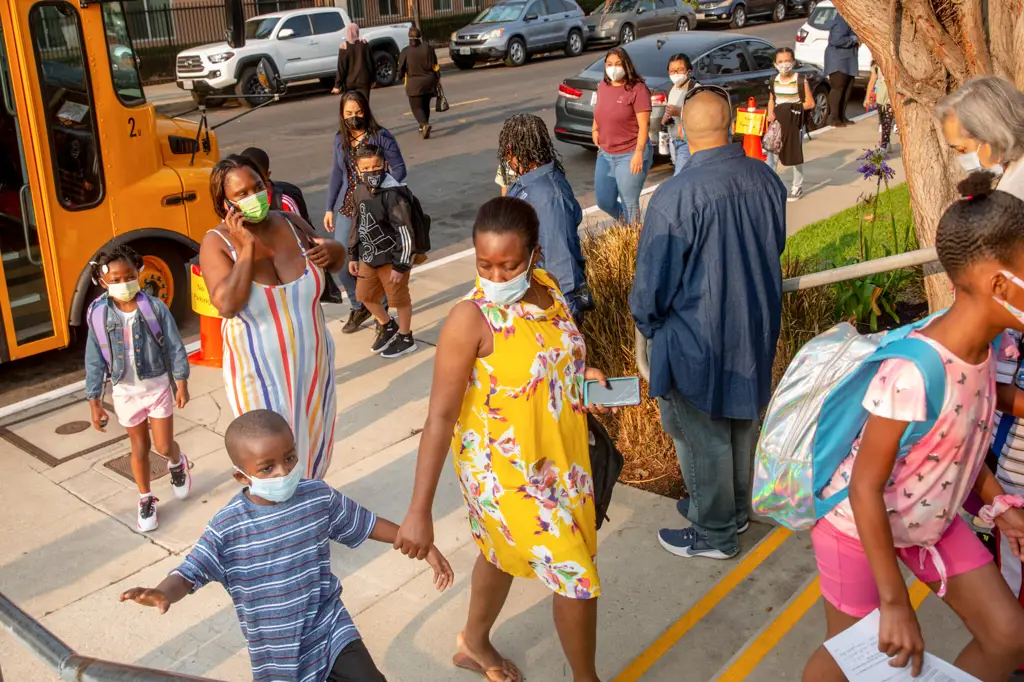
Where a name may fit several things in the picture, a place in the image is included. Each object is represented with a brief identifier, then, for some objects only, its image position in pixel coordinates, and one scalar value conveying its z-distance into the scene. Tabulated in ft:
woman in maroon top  31.53
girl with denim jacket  16.74
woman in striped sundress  13.84
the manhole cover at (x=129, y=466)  19.62
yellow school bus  22.91
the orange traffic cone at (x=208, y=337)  23.02
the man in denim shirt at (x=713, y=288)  13.89
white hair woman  12.39
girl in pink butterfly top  8.86
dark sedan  44.06
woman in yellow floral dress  11.05
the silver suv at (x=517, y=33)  83.66
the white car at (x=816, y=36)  59.93
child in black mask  23.16
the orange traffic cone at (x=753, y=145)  34.11
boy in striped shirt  9.89
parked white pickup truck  68.64
